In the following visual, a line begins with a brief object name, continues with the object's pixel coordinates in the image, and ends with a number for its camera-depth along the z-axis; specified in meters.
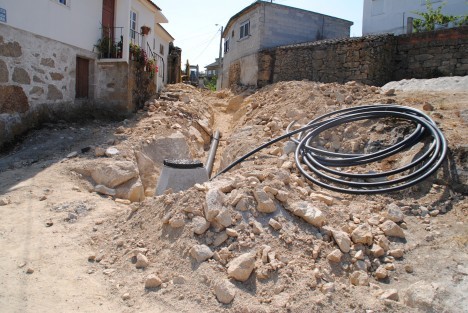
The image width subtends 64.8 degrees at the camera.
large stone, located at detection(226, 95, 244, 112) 12.50
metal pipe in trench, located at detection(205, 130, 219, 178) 7.95
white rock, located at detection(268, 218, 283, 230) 3.40
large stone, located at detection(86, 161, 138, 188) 5.80
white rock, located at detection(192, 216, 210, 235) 3.37
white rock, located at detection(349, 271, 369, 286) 2.96
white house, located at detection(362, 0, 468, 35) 13.88
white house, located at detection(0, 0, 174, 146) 7.18
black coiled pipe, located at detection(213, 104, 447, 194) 4.18
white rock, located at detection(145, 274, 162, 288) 2.99
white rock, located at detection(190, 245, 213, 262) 3.14
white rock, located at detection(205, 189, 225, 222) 3.44
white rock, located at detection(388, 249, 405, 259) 3.27
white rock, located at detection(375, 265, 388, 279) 3.05
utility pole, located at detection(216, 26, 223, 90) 20.60
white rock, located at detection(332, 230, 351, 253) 3.25
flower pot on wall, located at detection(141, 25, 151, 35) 11.27
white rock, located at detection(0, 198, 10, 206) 4.60
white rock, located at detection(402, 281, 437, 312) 2.65
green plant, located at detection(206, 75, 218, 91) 23.91
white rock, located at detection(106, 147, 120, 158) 6.65
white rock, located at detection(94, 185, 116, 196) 5.56
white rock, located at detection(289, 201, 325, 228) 3.52
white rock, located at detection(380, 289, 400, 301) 2.75
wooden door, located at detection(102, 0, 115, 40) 9.92
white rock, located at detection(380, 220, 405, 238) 3.49
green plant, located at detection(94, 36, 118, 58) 9.53
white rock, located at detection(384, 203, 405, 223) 3.73
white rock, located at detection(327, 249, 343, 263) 3.12
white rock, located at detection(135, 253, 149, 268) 3.27
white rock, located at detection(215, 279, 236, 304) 2.77
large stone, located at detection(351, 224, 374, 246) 3.33
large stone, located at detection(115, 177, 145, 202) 5.81
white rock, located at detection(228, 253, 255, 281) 2.92
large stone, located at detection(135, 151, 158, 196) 7.16
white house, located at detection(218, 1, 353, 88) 14.23
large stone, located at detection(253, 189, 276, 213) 3.57
